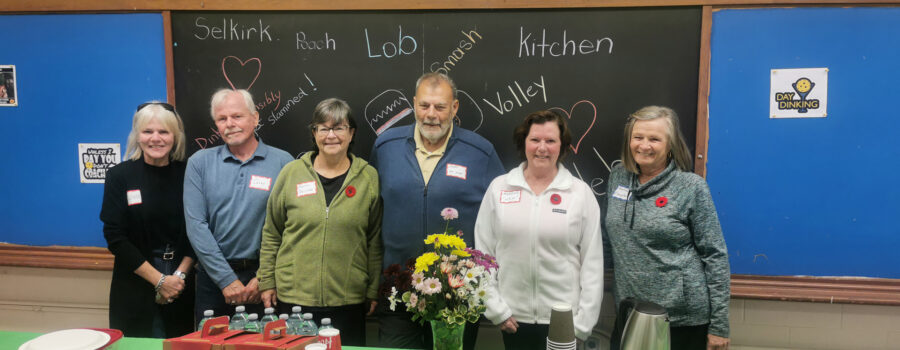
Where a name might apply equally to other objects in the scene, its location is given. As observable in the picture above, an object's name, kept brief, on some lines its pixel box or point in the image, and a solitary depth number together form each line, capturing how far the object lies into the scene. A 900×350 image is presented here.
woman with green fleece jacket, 2.14
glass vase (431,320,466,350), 1.48
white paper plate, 1.28
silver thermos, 1.61
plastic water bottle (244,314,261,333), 1.50
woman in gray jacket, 2.00
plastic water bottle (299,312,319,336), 1.57
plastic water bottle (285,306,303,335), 1.57
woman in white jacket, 2.02
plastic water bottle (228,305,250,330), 1.55
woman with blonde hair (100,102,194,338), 2.30
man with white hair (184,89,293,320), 2.26
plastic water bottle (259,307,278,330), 1.48
